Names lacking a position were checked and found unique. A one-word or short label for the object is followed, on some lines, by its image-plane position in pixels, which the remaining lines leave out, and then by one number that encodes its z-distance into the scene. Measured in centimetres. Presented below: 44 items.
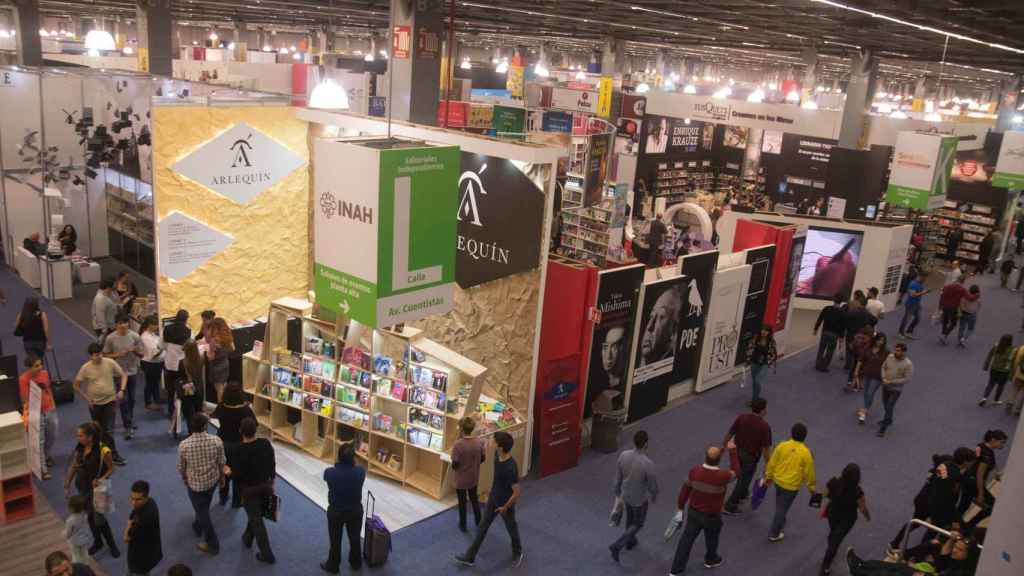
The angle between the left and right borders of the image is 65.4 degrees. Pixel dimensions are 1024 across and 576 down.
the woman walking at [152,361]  788
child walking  518
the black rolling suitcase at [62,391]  837
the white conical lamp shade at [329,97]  933
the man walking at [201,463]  575
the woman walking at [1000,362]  973
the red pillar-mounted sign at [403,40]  930
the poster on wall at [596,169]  1297
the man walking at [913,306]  1210
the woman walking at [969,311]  1215
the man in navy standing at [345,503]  565
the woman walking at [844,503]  598
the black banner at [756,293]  1055
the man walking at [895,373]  881
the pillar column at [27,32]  1445
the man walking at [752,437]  691
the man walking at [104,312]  863
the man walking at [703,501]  582
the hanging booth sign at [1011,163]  1534
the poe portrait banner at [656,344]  888
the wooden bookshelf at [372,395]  716
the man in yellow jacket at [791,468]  645
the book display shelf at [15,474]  632
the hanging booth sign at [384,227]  562
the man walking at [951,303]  1228
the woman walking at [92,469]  576
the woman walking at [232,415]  632
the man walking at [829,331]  1084
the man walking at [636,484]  614
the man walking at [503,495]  594
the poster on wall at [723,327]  990
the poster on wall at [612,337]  817
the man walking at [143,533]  519
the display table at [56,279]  1158
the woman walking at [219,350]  775
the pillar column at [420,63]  930
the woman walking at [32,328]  827
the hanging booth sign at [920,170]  1290
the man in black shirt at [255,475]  577
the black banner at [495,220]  744
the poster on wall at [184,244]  870
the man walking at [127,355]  763
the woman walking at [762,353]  913
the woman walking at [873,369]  917
